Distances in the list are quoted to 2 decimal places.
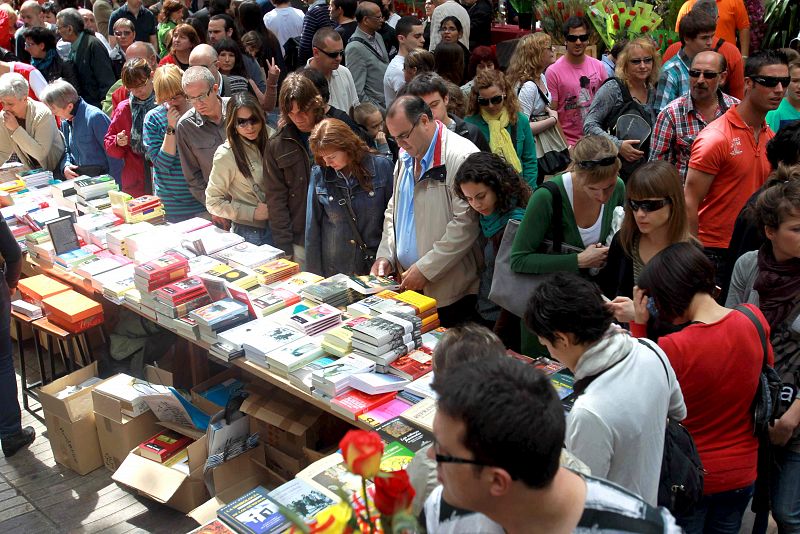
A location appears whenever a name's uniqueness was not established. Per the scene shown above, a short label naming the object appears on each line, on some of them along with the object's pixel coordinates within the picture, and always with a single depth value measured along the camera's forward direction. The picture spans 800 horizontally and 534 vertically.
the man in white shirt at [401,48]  6.80
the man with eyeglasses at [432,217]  4.20
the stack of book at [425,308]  4.03
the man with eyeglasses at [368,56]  7.11
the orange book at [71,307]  4.80
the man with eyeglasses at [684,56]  5.36
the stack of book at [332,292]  4.31
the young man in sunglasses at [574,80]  6.19
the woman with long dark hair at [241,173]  5.07
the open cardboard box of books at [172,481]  4.05
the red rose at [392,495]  1.59
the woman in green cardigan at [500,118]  5.13
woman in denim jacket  4.44
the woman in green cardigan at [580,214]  3.63
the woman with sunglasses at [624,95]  5.41
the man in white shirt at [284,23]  8.48
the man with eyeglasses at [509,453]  1.50
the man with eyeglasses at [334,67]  6.18
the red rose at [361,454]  1.49
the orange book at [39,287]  5.05
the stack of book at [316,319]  4.10
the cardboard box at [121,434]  4.40
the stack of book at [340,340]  3.86
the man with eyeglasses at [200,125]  5.36
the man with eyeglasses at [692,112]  4.66
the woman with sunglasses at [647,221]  3.32
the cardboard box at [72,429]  4.49
